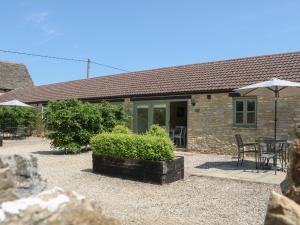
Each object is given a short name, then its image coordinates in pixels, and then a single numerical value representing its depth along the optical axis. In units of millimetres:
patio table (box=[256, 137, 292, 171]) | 10703
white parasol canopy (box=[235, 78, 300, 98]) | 10582
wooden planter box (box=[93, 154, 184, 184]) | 8830
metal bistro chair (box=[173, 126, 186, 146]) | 18000
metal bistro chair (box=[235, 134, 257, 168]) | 11466
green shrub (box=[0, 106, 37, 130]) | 25891
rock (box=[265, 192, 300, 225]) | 3139
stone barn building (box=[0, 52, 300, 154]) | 14727
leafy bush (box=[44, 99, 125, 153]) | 15719
